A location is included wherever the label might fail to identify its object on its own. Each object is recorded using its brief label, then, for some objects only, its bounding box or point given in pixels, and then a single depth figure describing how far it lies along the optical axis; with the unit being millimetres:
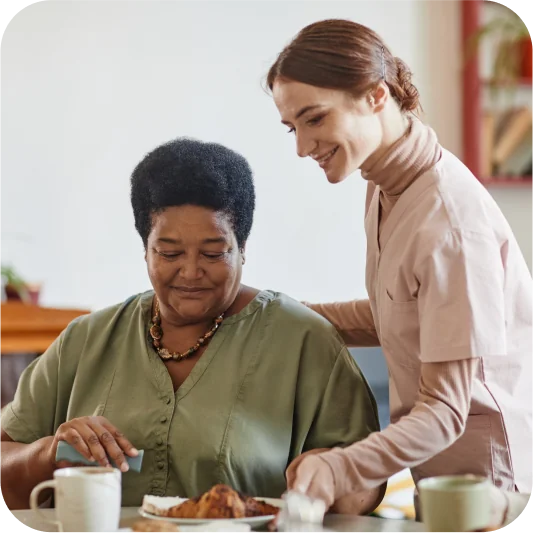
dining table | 1976
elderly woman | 2176
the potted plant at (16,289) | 4529
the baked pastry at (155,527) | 1833
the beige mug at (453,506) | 1708
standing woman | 1977
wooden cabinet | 4239
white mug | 1844
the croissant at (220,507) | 1913
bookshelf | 4997
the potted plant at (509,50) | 5102
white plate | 1898
